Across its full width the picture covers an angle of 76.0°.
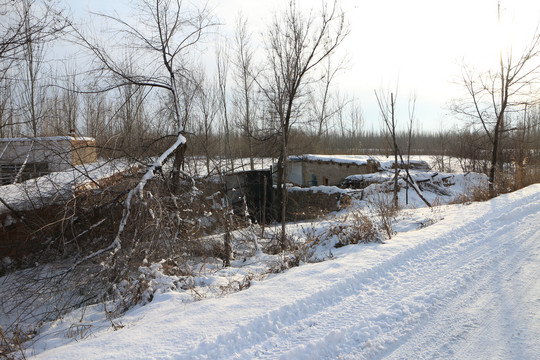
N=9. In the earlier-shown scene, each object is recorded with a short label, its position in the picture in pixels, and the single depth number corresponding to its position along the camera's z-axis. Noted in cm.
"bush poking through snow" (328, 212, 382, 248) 622
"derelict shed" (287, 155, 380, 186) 1900
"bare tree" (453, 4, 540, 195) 1284
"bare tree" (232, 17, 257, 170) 1904
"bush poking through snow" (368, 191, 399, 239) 652
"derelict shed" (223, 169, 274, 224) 1353
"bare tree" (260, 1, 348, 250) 967
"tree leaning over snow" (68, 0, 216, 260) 714
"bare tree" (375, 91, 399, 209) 1217
